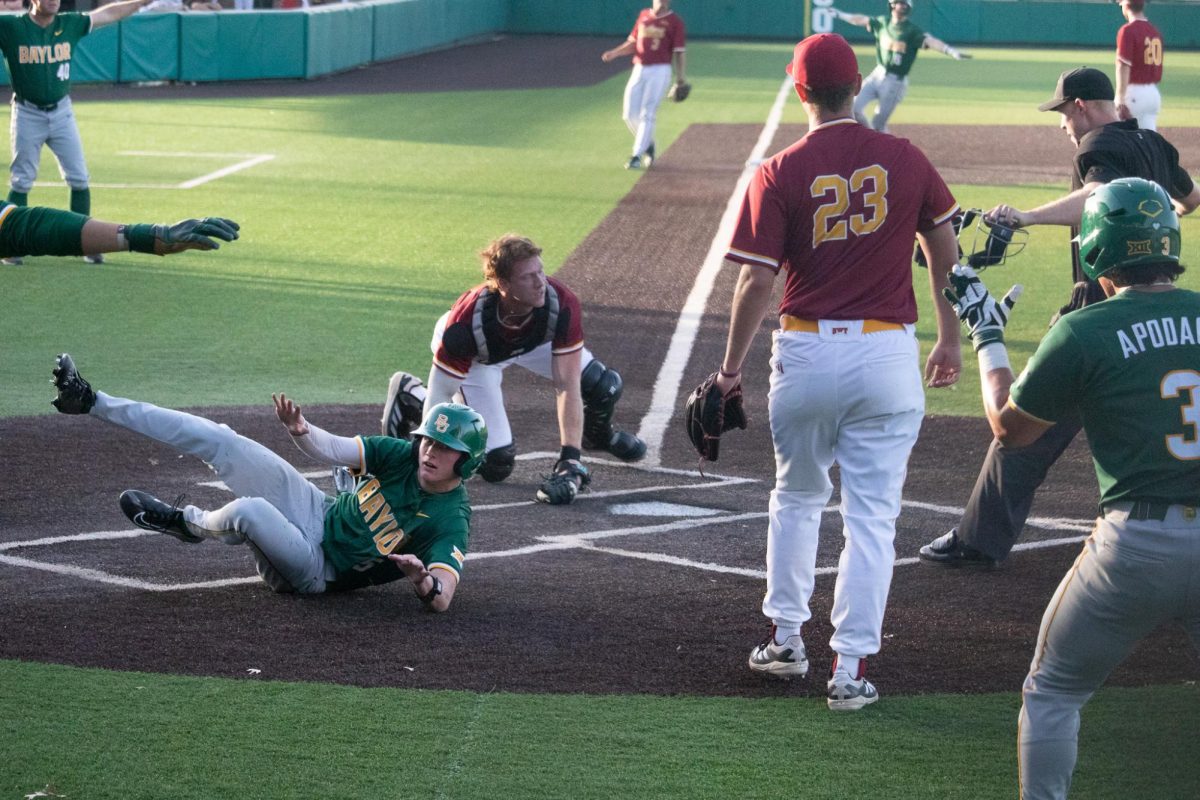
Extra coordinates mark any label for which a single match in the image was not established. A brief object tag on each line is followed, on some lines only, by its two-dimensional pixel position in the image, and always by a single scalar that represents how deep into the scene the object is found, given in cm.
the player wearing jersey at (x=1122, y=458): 818
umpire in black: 1410
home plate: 1620
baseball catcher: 1548
